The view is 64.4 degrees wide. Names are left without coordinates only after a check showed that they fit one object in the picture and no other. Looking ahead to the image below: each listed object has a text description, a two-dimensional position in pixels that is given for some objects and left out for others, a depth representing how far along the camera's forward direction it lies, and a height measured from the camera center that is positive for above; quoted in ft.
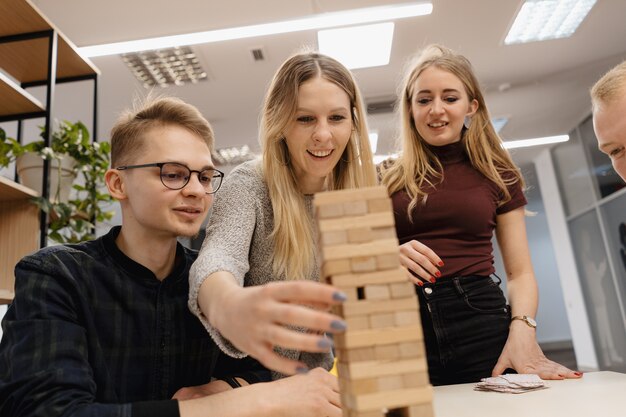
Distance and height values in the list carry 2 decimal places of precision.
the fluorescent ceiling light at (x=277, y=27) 10.15 +6.24
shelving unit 8.10 +4.23
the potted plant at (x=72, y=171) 8.52 +3.26
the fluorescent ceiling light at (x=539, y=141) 23.67 +7.70
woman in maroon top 4.66 +0.90
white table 2.70 -0.56
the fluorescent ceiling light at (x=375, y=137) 18.96 +7.05
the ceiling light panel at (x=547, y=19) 13.46 +7.89
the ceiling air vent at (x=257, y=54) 14.30 +7.91
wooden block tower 1.83 +0.05
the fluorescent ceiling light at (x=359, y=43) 12.28 +7.12
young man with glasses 2.96 +0.21
